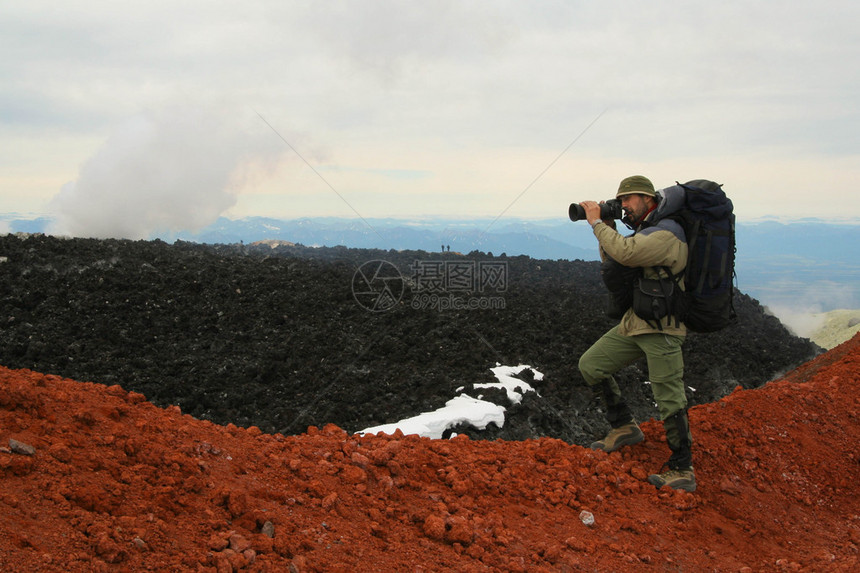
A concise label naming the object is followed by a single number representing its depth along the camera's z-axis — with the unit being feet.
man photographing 13.74
